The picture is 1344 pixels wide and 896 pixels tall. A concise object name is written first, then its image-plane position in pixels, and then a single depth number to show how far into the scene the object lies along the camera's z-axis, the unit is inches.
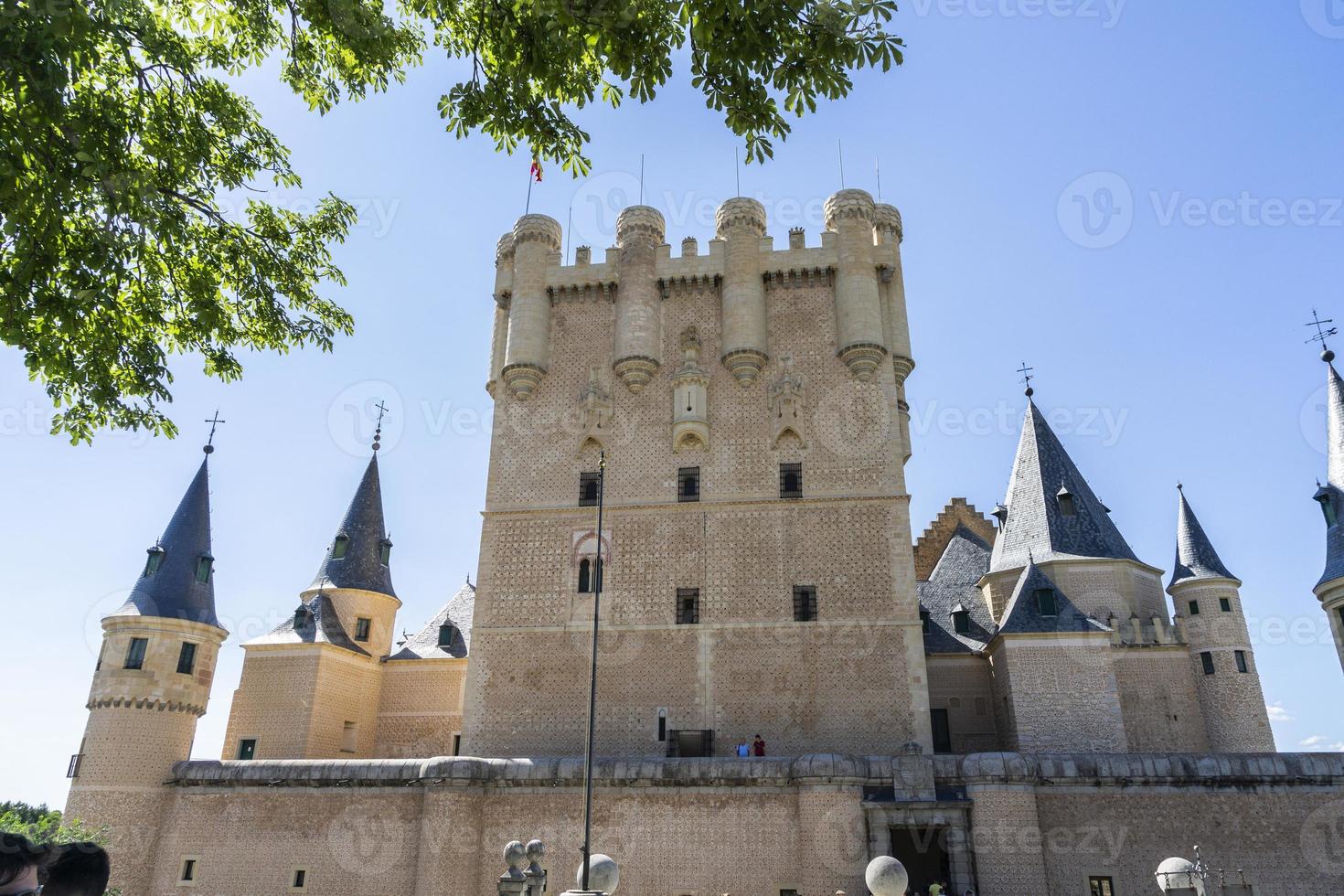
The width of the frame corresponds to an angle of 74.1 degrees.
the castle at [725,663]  762.2
